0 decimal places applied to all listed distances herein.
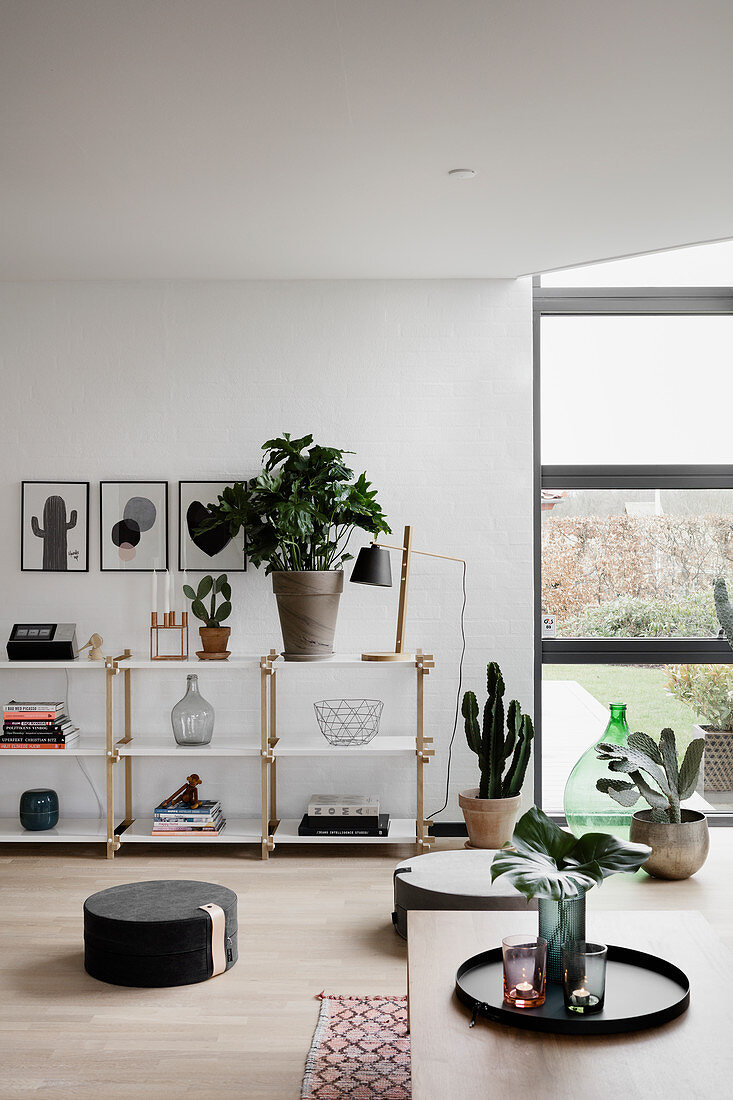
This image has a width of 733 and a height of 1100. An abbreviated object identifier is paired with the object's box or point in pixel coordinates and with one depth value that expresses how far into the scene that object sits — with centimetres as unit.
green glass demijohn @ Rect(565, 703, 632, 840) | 433
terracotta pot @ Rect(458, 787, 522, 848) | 431
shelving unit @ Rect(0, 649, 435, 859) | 442
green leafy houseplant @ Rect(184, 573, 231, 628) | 457
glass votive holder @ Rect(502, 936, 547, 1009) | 199
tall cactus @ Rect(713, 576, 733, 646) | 469
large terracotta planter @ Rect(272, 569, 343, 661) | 436
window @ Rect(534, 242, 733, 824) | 490
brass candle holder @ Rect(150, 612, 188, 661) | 460
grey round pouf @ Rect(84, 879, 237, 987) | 307
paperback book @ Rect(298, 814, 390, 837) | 444
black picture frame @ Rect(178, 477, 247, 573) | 481
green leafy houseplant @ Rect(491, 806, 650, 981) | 194
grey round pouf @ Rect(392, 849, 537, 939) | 325
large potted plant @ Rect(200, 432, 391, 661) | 435
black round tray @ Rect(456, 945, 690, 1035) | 192
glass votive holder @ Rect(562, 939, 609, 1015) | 197
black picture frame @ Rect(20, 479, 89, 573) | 483
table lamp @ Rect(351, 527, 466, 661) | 435
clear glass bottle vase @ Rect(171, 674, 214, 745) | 452
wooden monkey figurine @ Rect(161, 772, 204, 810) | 458
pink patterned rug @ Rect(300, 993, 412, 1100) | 248
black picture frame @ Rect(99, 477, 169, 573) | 482
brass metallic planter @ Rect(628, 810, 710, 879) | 404
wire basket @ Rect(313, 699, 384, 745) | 453
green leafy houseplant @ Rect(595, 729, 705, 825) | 404
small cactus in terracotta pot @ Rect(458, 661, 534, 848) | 432
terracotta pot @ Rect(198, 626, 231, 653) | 455
